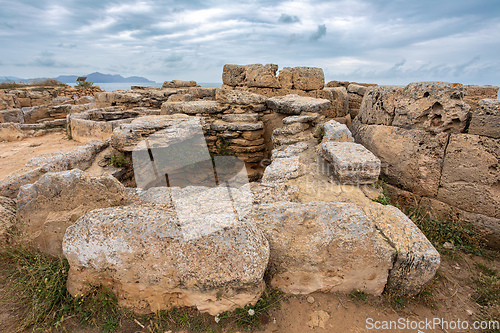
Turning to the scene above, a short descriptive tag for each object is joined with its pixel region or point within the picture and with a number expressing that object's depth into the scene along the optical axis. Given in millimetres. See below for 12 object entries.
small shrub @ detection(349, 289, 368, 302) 2086
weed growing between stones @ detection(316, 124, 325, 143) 4133
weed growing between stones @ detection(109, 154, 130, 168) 4426
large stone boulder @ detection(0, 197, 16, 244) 2393
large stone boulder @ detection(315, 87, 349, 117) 6271
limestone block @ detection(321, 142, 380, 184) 2900
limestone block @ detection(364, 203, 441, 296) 1991
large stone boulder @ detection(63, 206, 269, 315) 1860
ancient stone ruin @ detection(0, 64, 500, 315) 1909
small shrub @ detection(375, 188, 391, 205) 2742
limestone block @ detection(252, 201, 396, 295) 2041
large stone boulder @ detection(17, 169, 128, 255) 2357
